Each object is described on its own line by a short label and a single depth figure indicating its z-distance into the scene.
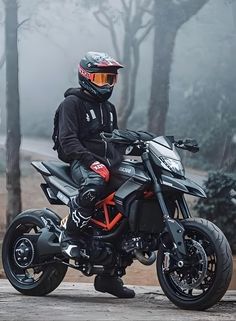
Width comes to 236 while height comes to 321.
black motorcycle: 5.53
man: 6.07
